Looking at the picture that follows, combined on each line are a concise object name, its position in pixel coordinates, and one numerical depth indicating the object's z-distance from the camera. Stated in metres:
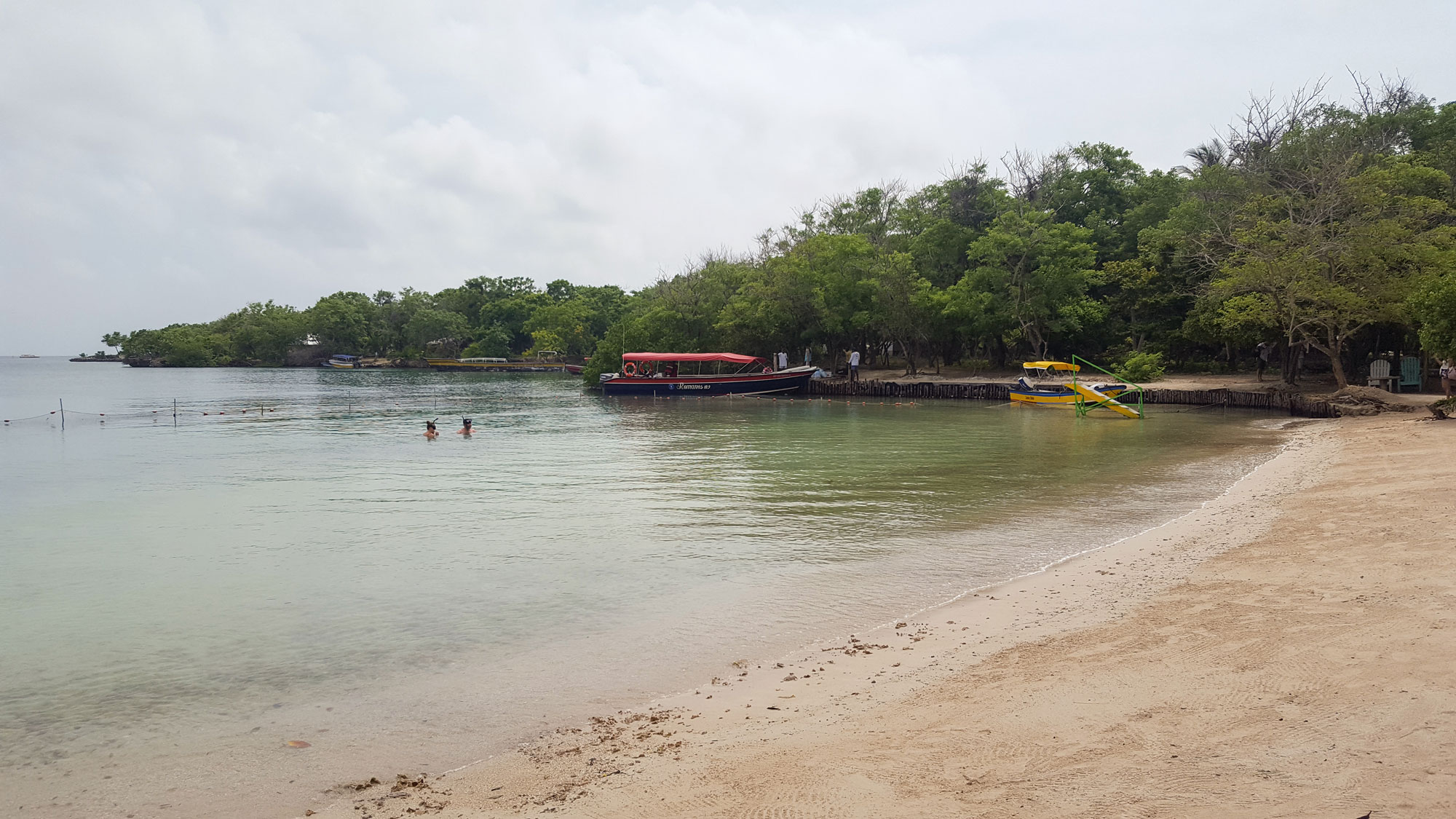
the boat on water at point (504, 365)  120.31
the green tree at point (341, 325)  137.50
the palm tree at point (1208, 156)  58.19
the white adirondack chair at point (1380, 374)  35.56
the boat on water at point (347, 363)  136.38
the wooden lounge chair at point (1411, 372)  34.44
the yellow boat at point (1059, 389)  37.94
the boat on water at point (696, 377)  57.25
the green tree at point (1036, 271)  50.06
